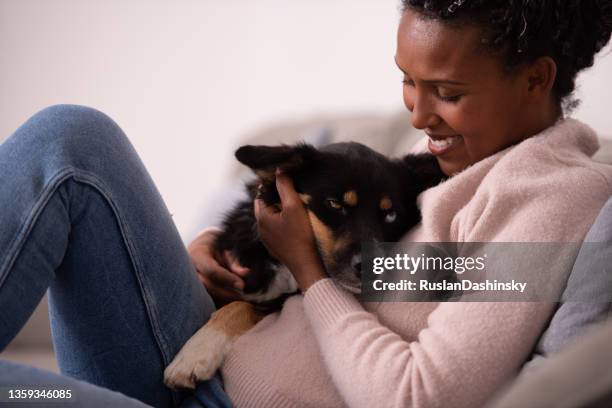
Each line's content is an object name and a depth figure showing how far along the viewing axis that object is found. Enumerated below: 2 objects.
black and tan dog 1.53
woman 1.19
